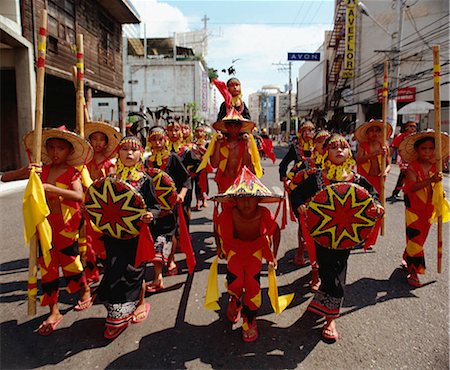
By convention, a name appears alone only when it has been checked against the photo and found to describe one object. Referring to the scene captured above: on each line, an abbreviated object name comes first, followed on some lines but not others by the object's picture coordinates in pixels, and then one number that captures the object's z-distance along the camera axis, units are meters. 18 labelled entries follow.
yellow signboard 25.52
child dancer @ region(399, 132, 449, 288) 4.01
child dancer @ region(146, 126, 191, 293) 3.93
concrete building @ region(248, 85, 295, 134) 109.81
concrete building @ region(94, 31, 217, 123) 54.62
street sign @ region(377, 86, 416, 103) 22.78
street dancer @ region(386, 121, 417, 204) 7.27
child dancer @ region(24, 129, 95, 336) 3.17
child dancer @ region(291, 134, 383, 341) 3.03
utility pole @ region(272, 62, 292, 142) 41.91
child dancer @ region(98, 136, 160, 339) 3.02
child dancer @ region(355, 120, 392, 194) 4.80
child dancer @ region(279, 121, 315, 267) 5.38
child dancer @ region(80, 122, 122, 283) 4.04
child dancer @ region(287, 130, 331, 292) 3.77
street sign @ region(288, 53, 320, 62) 30.15
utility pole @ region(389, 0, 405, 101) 17.55
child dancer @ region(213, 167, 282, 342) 3.00
